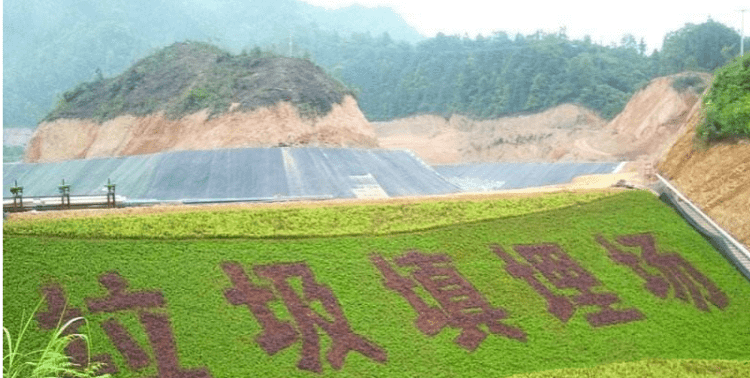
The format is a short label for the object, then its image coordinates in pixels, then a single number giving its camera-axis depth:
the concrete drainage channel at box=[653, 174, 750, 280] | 19.92
